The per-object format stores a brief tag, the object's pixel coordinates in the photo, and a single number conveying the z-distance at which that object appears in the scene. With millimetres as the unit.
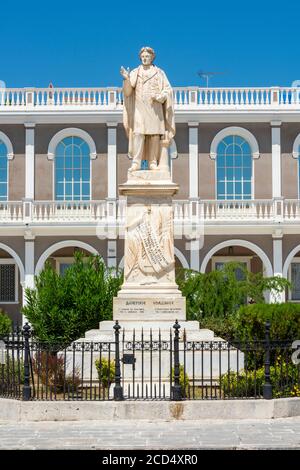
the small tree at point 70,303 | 21391
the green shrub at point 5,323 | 24575
